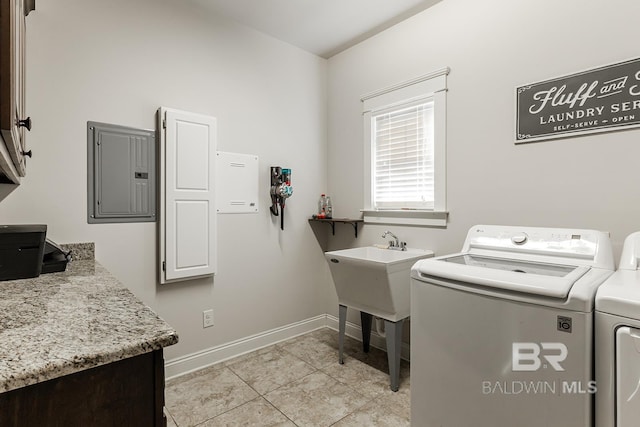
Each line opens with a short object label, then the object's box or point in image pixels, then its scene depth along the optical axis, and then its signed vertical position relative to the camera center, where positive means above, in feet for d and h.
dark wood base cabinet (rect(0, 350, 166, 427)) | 2.09 -1.33
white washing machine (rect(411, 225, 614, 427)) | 3.65 -1.56
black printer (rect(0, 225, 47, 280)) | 4.29 -0.54
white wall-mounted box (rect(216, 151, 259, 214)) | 8.13 +0.74
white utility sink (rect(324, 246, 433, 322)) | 6.87 -1.53
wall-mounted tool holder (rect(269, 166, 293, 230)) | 8.96 +0.67
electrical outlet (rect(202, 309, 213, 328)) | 7.89 -2.63
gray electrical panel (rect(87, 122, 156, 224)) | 6.35 +0.77
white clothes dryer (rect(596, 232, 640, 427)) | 3.28 -1.53
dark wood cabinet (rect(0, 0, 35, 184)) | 2.30 +1.00
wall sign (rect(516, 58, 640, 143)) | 5.20 +1.89
